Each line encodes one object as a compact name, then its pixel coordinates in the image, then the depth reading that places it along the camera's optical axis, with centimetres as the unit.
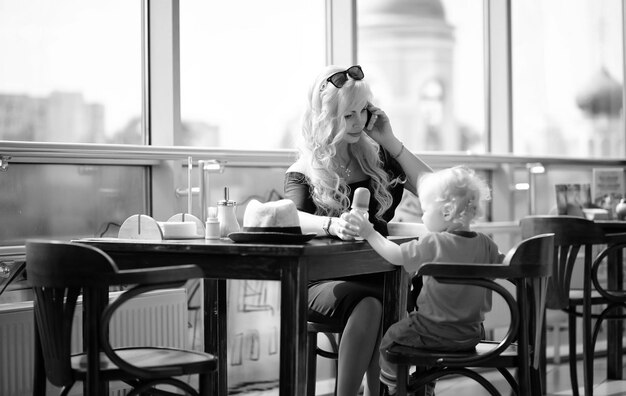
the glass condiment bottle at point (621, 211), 480
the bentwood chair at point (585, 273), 402
